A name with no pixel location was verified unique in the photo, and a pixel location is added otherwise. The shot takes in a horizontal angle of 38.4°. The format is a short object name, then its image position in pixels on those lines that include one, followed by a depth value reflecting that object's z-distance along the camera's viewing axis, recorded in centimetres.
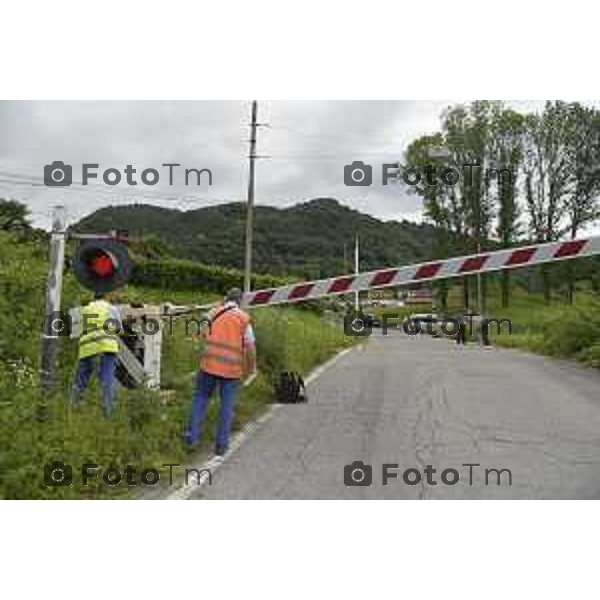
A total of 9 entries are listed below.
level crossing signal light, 823
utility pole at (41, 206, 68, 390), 773
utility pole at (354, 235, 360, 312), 6236
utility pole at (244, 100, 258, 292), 3022
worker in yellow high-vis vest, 895
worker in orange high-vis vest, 870
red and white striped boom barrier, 880
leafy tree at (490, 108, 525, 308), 5556
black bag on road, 1260
